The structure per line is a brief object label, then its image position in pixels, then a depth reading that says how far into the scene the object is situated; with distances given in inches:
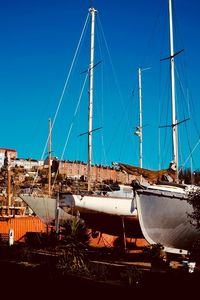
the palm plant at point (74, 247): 507.5
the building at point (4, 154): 6205.7
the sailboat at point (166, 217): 748.6
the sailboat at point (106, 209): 920.3
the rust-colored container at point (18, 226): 1211.0
